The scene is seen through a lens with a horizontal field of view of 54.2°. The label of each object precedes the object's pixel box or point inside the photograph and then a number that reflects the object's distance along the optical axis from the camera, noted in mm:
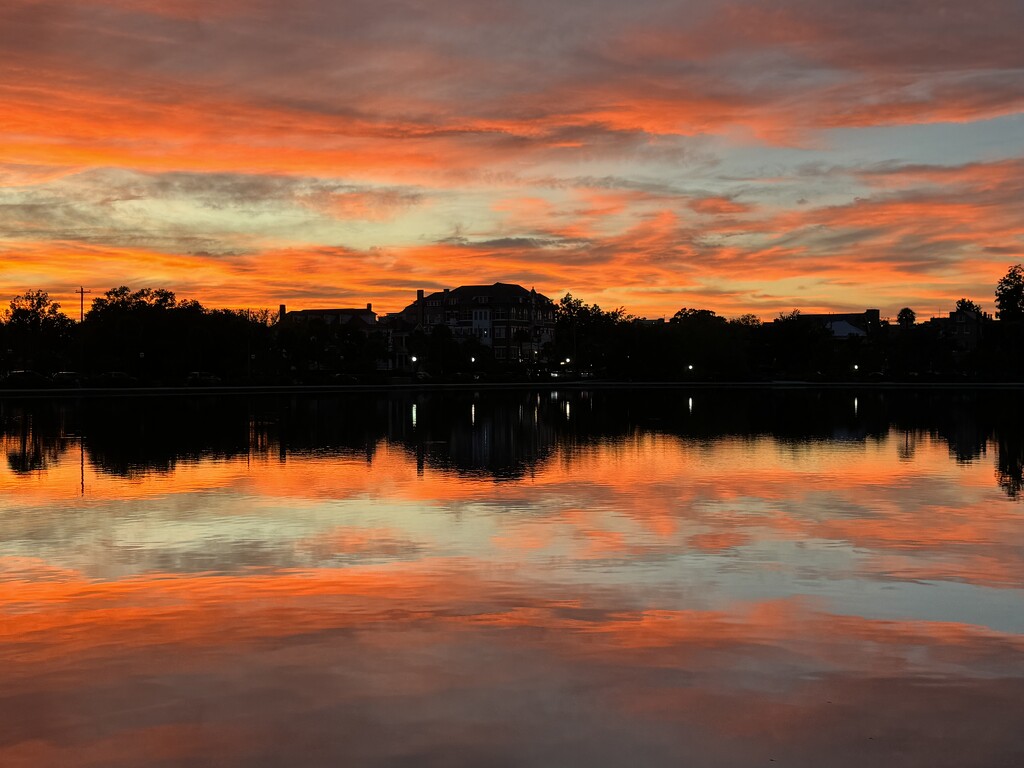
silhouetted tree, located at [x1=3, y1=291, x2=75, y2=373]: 130000
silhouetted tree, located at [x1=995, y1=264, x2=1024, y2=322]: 176250
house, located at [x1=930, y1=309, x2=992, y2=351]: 162125
